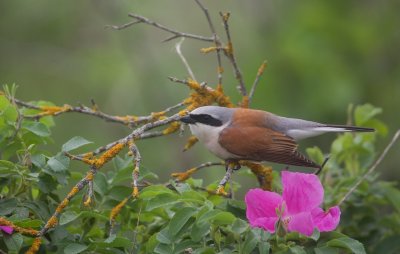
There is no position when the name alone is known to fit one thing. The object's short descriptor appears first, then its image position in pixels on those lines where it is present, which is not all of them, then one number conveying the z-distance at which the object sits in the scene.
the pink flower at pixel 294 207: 4.25
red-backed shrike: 6.30
